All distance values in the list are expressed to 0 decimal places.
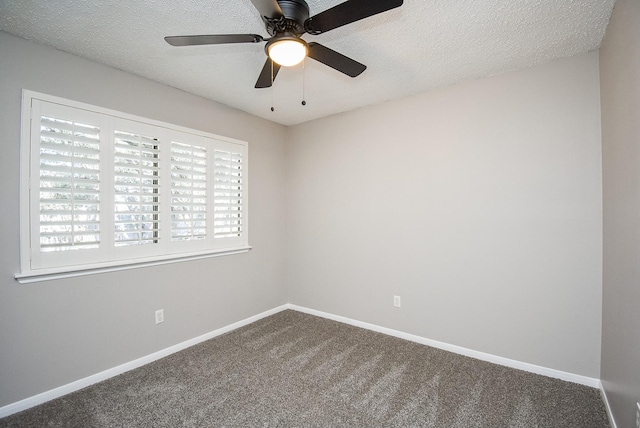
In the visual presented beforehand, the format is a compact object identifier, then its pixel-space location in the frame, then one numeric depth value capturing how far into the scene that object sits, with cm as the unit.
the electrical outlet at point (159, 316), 270
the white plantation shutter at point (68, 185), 209
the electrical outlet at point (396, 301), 312
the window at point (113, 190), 206
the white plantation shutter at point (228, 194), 320
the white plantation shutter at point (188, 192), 283
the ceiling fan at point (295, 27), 130
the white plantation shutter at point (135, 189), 244
